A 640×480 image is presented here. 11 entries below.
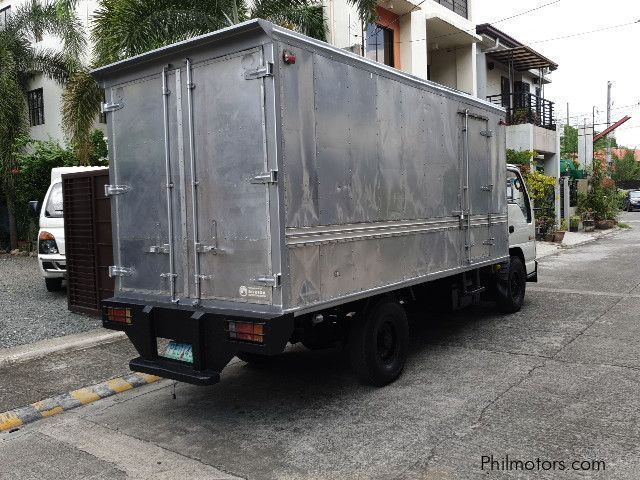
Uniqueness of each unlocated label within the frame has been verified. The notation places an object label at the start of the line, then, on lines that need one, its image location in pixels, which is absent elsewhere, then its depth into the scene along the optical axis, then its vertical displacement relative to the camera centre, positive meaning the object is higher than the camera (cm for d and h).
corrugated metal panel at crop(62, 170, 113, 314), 830 -36
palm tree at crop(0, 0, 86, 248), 1708 +463
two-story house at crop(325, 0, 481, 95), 1562 +510
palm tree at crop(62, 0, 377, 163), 1097 +356
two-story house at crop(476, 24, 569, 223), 2286 +454
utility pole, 4162 +585
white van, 1013 -38
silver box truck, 443 +6
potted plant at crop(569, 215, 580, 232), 2580 -109
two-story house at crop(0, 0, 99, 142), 1922 +389
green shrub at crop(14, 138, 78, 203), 1662 +141
